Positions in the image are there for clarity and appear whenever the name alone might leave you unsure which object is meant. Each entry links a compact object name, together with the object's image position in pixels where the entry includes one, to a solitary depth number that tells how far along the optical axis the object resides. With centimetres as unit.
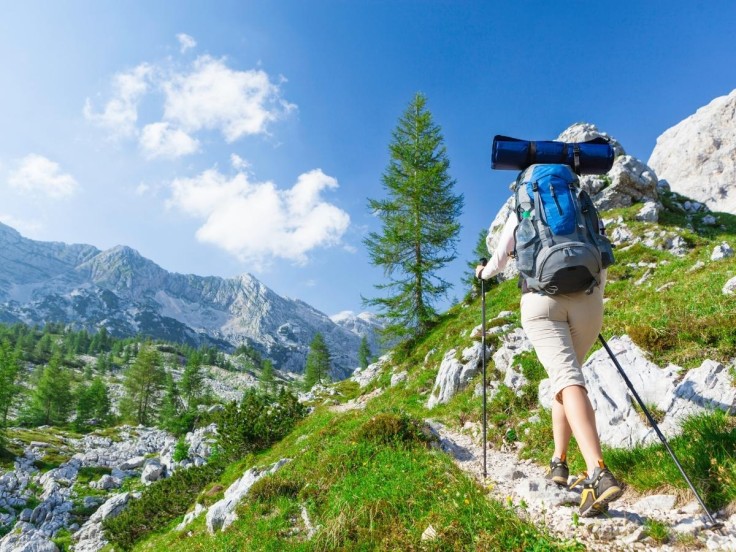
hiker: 315
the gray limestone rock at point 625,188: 3009
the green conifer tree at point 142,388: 7156
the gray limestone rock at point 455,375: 1130
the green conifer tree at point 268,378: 9612
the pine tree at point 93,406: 6525
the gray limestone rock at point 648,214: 2547
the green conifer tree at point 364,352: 9406
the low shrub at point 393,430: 707
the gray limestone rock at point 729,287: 731
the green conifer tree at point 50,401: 6494
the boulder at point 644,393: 479
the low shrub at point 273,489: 684
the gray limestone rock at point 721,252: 1319
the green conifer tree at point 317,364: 7700
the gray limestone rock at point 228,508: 762
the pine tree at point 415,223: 2302
